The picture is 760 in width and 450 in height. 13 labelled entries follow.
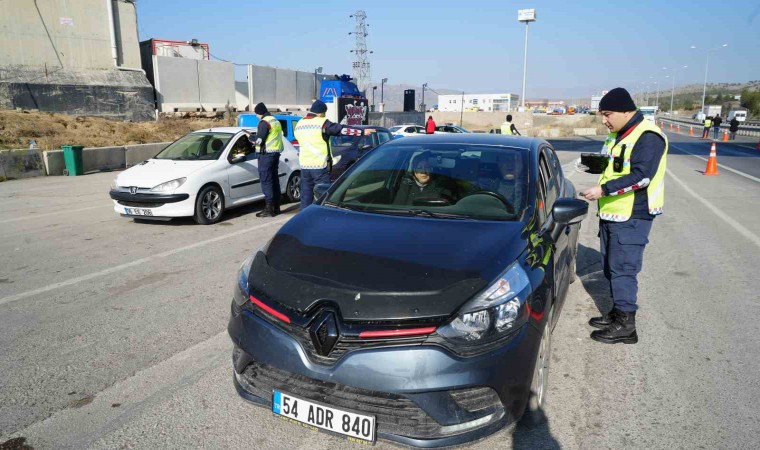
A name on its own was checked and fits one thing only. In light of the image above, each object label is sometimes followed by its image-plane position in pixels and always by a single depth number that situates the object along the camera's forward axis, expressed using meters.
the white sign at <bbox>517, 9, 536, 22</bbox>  58.78
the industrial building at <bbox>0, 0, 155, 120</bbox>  23.58
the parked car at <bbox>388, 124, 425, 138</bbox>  23.77
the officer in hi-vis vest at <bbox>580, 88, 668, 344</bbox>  3.90
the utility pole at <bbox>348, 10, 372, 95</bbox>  78.69
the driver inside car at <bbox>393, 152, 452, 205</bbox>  3.68
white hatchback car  8.02
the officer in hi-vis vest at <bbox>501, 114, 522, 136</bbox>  18.56
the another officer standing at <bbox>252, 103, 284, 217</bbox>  8.85
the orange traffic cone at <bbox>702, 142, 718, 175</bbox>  16.23
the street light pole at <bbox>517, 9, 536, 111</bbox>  55.47
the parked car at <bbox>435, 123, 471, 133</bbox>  24.23
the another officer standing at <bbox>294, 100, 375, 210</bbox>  8.27
